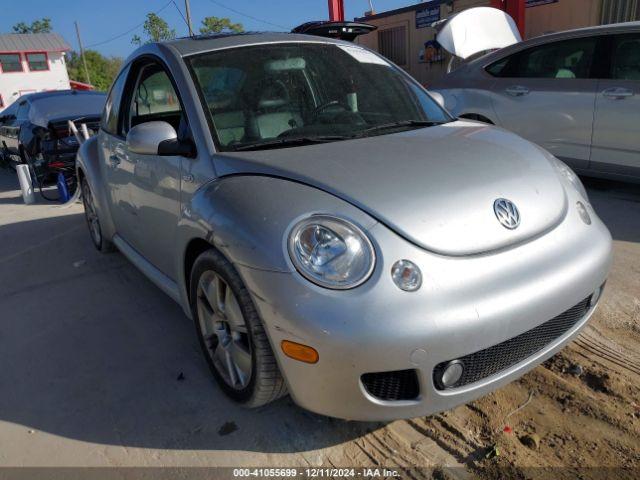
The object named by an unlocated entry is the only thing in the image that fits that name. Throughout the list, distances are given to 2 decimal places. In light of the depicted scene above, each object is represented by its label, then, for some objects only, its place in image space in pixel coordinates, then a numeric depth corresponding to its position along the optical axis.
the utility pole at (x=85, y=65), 53.92
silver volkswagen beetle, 1.85
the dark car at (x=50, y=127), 7.64
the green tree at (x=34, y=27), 70.94
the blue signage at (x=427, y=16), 12.88
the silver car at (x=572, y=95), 4.73
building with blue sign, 10.05
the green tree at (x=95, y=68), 58.38
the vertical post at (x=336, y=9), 12.44
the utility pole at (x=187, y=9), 29.98
